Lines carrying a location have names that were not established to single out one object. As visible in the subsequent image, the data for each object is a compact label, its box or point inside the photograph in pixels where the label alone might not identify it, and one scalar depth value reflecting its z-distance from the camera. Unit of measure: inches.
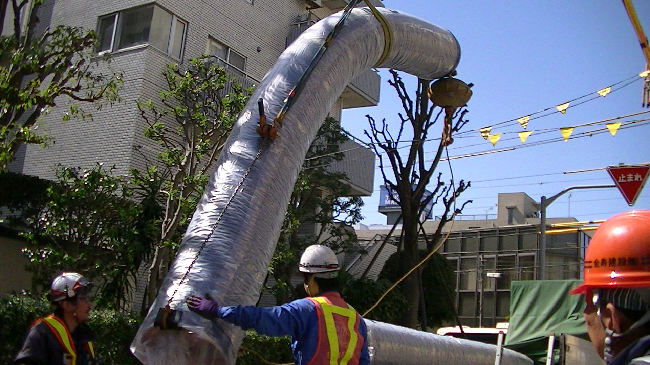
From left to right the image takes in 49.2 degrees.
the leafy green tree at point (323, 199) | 618.8
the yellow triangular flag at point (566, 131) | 535.5
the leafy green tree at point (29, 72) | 370.6
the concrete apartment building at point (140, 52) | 622.2
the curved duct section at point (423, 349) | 301.3
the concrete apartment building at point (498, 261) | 1165.1
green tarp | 365.7
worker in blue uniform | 173.8
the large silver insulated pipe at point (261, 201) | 195.2
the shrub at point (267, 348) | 379.2
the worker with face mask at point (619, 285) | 81.1
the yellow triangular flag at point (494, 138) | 575.2
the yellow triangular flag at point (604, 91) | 515.8
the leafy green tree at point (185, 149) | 447.8
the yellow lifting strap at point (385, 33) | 314.9
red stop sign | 591.8
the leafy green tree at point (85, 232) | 409.7
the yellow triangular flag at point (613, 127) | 517.0
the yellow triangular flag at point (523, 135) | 561.6
